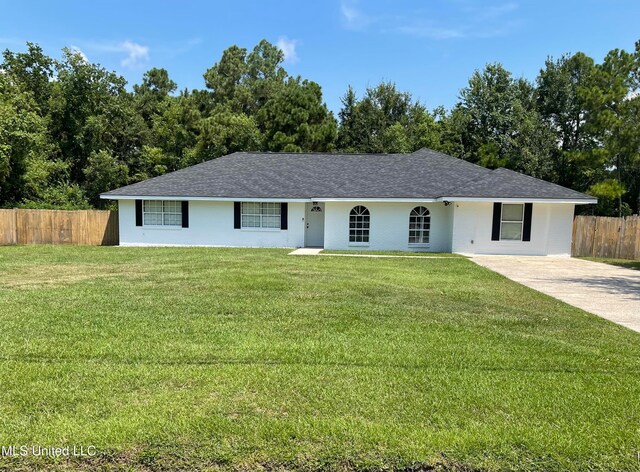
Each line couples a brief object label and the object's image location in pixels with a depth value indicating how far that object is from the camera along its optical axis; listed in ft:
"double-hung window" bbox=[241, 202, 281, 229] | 67.10
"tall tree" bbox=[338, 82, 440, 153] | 114.50
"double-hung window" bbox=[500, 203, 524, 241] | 60.44
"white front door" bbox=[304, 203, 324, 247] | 68.39
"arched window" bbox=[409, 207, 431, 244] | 64.85
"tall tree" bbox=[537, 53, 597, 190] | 106.11
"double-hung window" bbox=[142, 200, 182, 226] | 67.82
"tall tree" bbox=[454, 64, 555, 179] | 103.91
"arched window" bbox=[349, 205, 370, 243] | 65.51
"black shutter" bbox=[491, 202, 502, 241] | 60.49
